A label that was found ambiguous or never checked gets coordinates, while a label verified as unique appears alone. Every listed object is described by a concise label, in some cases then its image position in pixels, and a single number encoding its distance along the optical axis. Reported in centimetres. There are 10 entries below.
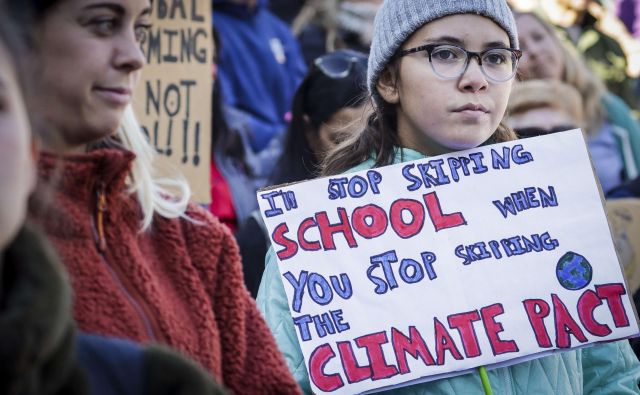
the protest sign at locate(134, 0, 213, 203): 781
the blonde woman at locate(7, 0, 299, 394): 359
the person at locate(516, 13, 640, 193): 1118
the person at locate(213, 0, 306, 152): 1042
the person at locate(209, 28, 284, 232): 864
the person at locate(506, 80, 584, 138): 1030
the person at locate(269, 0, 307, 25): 1255
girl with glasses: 490
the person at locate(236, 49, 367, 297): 792
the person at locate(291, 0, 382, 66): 1150
